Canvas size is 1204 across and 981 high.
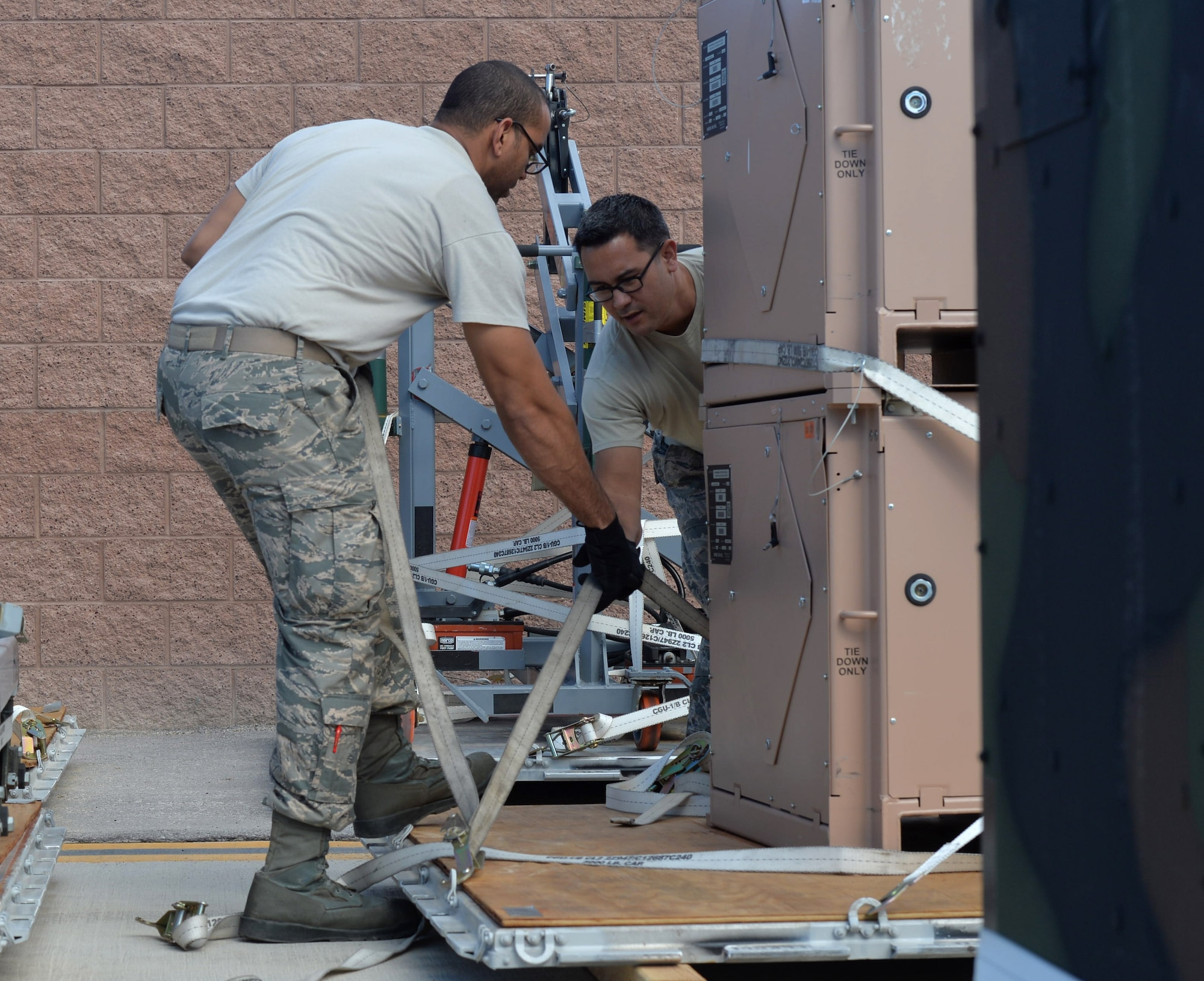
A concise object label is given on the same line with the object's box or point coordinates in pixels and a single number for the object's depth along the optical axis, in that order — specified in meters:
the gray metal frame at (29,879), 5.10
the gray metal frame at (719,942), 4.82
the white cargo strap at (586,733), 9.26
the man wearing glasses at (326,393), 6.06
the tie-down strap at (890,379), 5.70
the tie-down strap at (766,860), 5.71
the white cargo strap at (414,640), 6.13
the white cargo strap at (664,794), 7.34
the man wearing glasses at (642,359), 7.58
